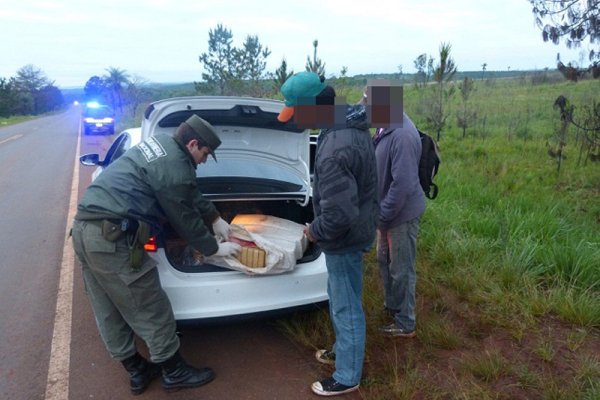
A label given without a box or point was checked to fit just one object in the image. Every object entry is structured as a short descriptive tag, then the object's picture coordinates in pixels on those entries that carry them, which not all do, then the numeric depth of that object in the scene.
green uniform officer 2.56
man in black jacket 2.33
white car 2.86
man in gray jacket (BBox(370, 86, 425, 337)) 2.89
